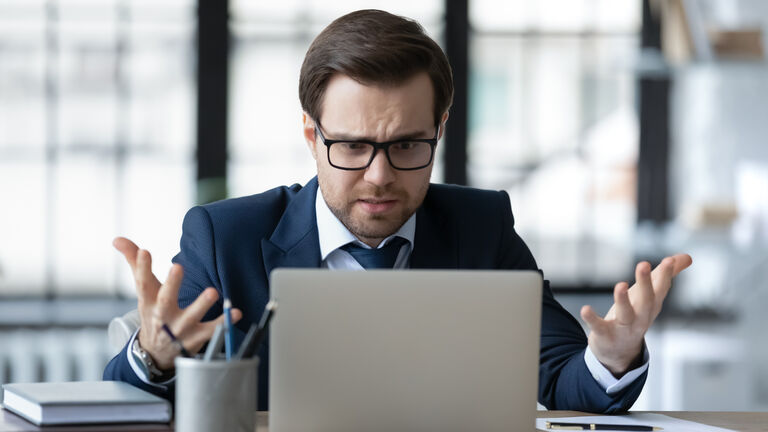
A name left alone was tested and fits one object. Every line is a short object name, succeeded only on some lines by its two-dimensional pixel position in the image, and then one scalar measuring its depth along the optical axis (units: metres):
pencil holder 2.02
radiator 4.50
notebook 2.12
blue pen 2.07
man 2.46
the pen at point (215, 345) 2.04
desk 2.11
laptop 2.06
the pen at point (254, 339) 2.03
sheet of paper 2.25
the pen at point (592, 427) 2.23
